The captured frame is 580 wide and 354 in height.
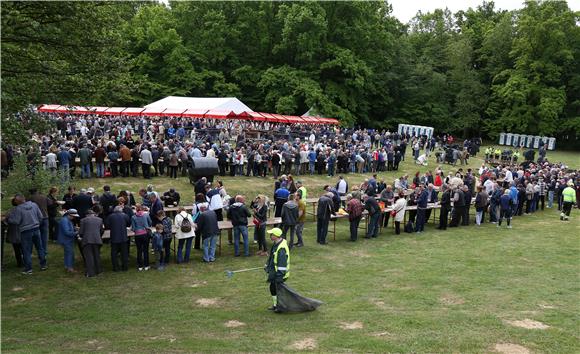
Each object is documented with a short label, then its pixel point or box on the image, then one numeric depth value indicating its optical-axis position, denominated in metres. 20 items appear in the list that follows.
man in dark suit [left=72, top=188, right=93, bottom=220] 14.05
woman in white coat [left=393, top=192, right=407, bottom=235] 17.11
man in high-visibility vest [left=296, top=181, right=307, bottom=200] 16.54
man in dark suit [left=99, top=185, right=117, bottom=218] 14.18
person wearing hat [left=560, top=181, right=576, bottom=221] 20.80
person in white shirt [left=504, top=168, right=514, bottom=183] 24.22
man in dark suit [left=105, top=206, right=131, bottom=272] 12.18
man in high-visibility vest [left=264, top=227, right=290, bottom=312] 9.60
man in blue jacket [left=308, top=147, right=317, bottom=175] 26.78
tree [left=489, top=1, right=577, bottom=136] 52.94
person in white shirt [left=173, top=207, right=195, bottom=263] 12.98
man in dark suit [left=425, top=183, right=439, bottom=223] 18.91
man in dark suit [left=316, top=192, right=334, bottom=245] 15.38
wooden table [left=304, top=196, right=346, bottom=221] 18.69
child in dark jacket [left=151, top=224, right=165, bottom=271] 12.57
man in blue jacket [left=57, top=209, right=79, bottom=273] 12.07
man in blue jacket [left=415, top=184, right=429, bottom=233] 17.55
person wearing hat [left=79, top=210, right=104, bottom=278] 11.92
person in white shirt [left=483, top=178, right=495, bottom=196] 20.75
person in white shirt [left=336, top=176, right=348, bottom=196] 20.42
